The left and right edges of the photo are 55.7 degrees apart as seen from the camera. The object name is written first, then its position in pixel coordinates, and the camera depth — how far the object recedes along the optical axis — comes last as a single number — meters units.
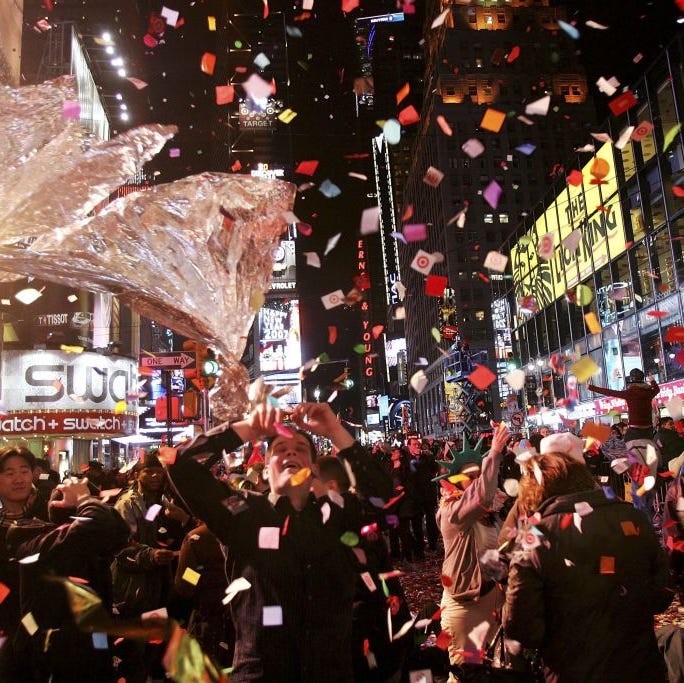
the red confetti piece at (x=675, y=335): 15.32
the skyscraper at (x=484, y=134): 86.44
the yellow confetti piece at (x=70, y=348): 22.57
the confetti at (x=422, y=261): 9.36
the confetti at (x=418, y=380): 12.76
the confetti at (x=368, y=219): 7.75
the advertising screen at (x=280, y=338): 90.50
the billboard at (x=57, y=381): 22.27
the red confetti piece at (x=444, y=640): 4.52
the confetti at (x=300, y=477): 2.96
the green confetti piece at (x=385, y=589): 3.99
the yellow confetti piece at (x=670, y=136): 23.98
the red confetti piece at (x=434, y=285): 9.59
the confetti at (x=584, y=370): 8.28
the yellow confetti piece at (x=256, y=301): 4.09
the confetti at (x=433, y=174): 11.42
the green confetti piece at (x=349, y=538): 3.03
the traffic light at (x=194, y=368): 16.66
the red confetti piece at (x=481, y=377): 8.23
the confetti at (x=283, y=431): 2.88
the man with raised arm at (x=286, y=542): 2.66
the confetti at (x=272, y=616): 2.67
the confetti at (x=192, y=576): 5.18
